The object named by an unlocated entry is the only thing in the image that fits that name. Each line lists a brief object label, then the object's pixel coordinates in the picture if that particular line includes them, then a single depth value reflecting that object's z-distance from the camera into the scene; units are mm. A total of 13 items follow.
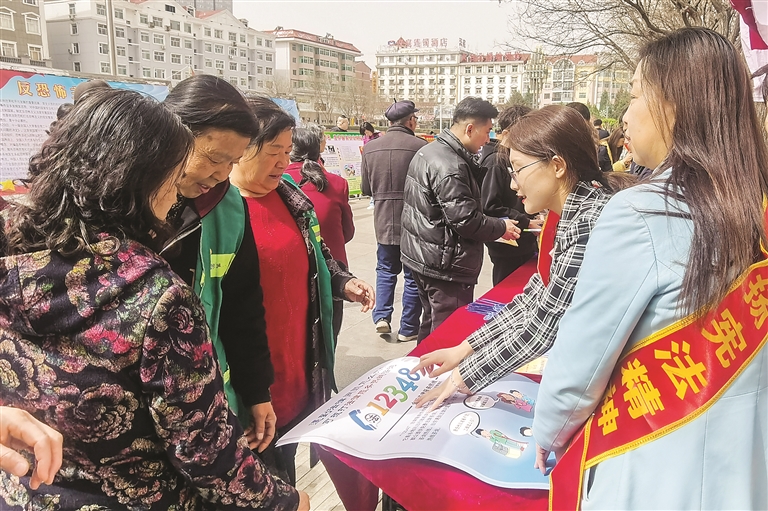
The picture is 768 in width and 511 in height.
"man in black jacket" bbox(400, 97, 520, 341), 2994
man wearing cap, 4160
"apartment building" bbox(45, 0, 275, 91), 48719
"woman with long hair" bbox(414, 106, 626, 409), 1281
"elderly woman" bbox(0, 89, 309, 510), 794
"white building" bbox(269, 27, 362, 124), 61688
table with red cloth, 1061
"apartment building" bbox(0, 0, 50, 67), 35312
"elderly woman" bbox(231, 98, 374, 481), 1697
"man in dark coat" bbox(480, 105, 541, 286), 3445
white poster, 1111
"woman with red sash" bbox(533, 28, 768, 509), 837
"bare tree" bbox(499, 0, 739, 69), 7223
